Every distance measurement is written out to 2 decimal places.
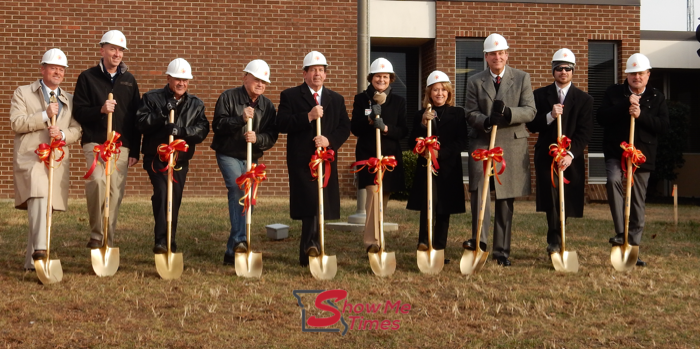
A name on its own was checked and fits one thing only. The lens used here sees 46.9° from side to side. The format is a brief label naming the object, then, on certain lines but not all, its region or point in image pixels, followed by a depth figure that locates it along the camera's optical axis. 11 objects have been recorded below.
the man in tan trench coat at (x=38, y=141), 7.14
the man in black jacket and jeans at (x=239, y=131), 7.64
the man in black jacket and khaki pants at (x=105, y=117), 7.57
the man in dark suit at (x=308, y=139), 7.57
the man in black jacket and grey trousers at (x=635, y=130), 7.92
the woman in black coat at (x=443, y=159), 7.91
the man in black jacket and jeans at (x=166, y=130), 7.46
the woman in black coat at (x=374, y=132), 7.83
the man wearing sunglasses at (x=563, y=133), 7.90
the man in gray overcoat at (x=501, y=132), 7.76
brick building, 14.77
